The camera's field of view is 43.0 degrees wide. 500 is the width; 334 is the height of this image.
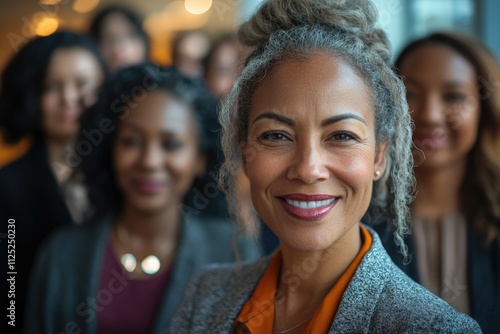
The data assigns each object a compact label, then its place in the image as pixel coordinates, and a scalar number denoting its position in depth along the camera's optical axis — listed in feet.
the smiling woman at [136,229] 6.98
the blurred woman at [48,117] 8.09
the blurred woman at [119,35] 10.98
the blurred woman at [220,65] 11.99
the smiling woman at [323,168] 4.15
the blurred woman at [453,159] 5.76
